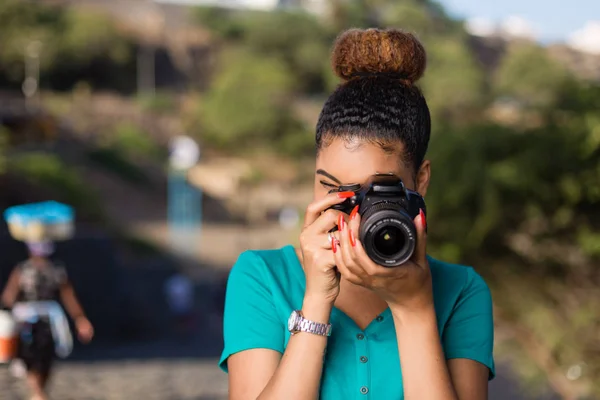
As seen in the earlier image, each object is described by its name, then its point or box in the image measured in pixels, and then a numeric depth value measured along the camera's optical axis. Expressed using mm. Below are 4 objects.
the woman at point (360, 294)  1937
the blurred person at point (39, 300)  7852
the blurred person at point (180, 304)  20453
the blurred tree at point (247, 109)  57062
